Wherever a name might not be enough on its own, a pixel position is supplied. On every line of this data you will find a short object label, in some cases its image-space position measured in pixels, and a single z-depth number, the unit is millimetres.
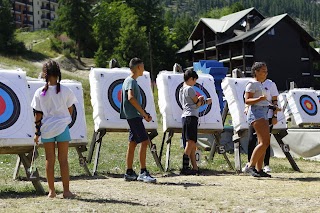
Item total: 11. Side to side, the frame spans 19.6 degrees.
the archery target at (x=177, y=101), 16352
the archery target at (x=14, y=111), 12220
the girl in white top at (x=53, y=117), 10494
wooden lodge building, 95421
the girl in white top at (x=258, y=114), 13708
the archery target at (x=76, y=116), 15482
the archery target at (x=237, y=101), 16488
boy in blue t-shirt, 12995
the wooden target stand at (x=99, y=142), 15101
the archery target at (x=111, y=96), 15917
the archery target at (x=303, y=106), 26451
